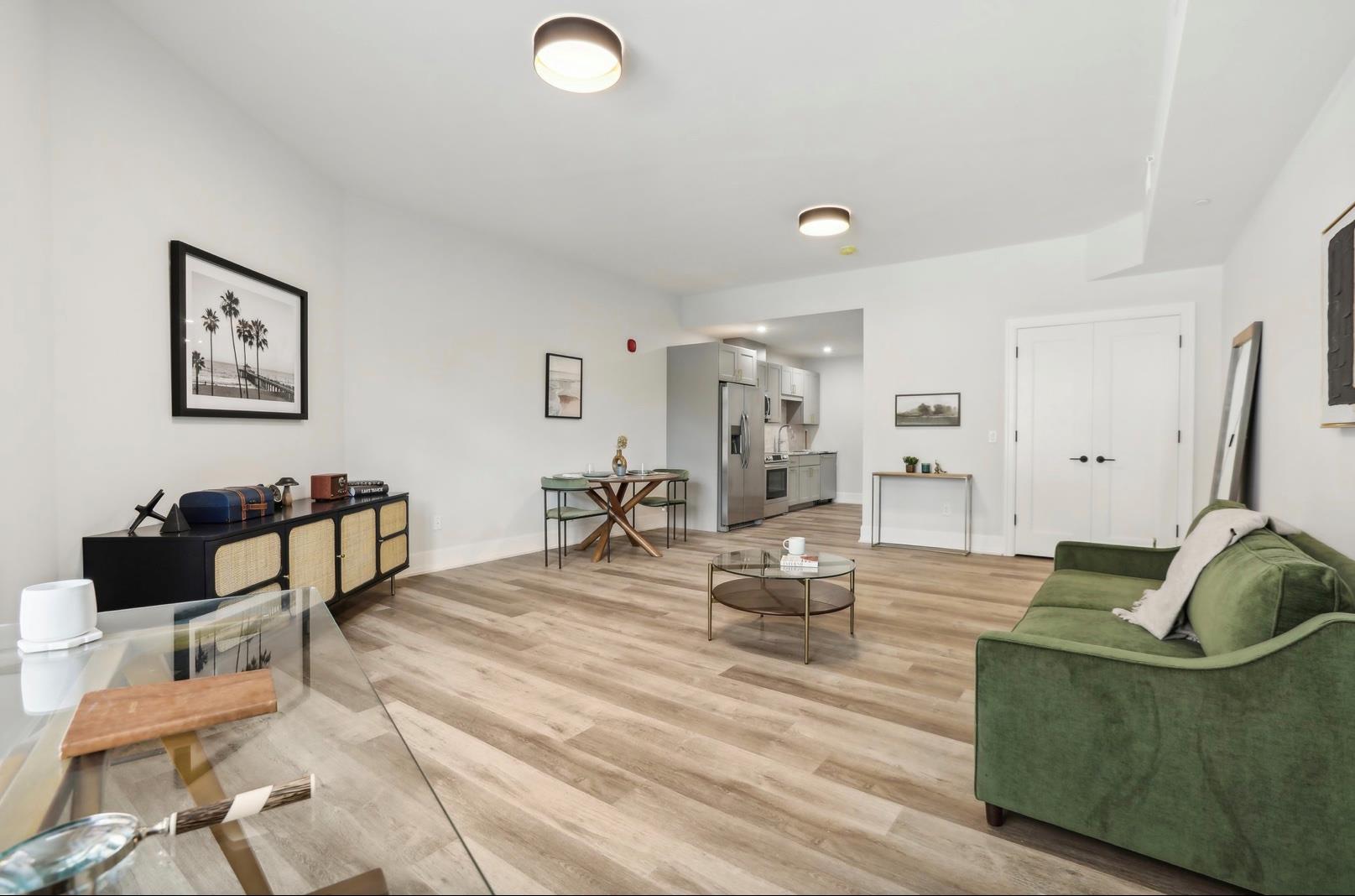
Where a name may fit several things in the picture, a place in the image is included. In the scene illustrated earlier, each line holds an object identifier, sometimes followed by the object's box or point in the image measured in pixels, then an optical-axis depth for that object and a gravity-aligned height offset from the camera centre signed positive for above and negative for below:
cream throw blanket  2.18 -0.48
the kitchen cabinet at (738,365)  7.41 +0.96
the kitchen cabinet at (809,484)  9.62 -0.67
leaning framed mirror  3.59 +0.15
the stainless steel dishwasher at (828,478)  10.34 -0.61
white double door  5.10 +0.07
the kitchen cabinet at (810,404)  10.21 +0.64
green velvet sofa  1.38 -0.72
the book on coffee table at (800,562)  3.30 -0.65
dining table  5.64 -0.56
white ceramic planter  1.42 -0.40
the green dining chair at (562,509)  5.33 -0.59
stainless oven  8.47 -0.61
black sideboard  2.45 -0.52
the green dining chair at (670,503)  6.32 -0.62
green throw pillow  1.52 -0.40
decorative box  2.82 -0.29
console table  6.17 -0.64
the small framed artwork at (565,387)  5.99 +0.54
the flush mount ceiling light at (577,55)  2.53 +1.63
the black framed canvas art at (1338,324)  2.19 +0.44
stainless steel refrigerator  7.25 -0.16
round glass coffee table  3.15 -0.84
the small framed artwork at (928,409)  6.01 +0.32
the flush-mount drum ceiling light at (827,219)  4.49 +1.62
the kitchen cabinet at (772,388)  8.66 +0.78
